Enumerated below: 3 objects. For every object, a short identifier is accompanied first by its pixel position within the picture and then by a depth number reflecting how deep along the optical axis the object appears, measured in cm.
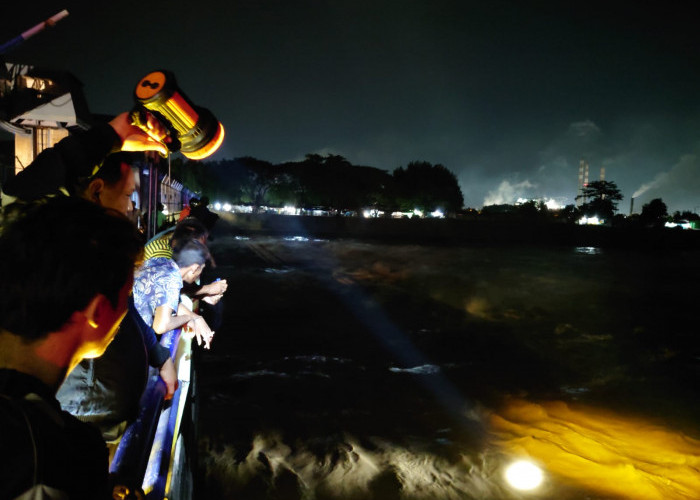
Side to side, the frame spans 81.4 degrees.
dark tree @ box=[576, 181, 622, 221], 6431
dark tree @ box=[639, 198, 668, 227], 4992
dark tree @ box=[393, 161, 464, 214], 6456
